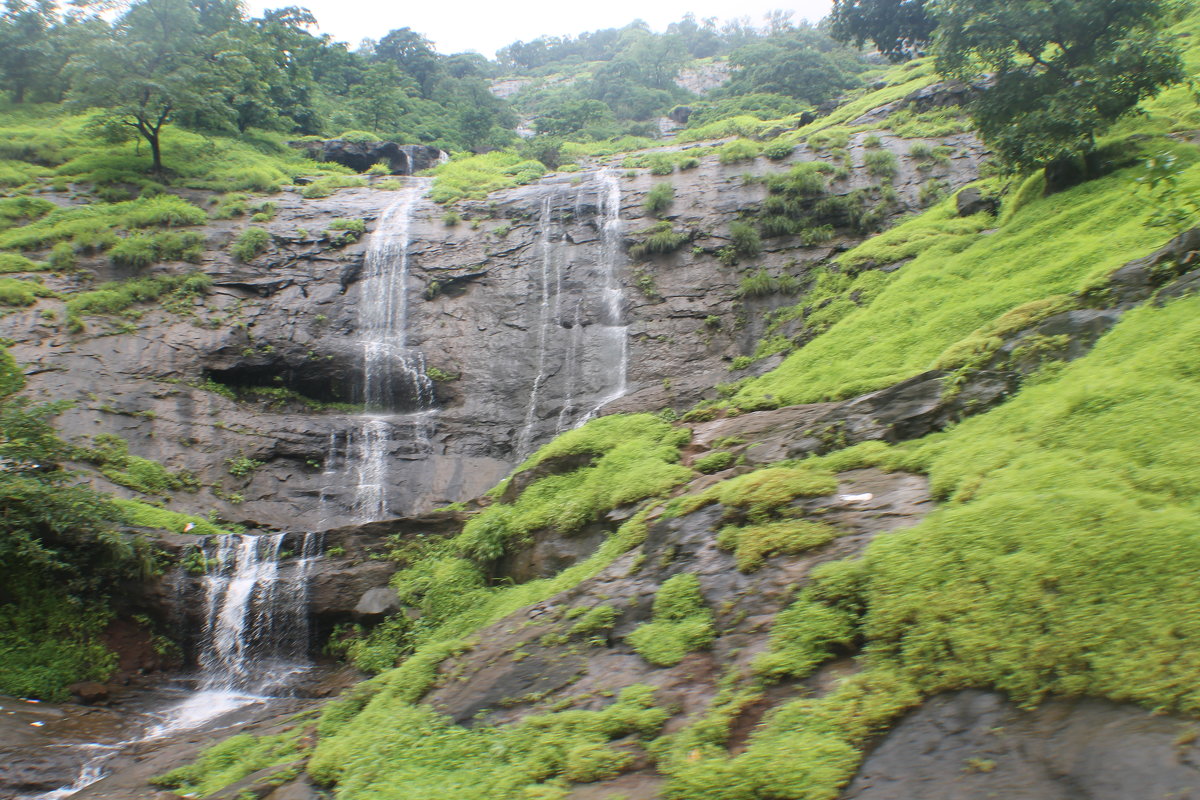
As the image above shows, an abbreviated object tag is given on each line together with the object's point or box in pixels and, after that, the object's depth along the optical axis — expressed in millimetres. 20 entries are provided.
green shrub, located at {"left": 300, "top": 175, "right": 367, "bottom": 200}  27094
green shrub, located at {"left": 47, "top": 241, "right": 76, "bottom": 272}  20828
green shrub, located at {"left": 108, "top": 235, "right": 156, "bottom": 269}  21422
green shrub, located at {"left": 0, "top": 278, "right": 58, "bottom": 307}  18906
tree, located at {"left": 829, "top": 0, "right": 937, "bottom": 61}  37469
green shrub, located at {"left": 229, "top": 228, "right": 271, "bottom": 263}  22609
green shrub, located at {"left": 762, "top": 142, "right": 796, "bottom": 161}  24391
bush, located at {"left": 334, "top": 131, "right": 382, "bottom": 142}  34750
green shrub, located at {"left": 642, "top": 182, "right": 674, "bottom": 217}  23172
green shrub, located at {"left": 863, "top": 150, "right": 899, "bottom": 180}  22094
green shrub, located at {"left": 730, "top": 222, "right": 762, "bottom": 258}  20922
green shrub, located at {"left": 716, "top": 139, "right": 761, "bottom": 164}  24500
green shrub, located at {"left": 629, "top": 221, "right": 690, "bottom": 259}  21891
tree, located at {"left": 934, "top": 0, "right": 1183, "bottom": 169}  12273
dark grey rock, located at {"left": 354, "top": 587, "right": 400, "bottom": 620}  11938
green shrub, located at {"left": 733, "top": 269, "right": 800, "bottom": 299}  19375
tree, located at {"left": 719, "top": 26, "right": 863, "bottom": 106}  43750
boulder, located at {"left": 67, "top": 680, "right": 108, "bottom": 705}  11508
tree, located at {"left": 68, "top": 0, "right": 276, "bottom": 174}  24406
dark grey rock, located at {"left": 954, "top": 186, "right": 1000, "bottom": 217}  15781
